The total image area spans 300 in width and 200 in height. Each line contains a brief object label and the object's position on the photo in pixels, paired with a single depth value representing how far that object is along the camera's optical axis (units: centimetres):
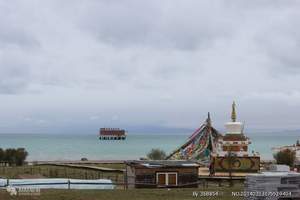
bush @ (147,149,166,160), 6550
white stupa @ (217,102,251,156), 4838
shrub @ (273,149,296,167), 5971
